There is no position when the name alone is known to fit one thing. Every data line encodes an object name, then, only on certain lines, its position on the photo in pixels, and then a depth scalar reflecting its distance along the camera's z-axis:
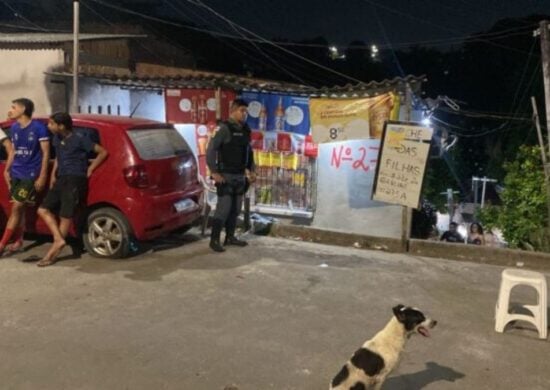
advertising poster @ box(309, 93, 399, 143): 7.95
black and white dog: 3.35
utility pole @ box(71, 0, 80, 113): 10.29
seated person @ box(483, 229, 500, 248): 13.43
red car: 6.55
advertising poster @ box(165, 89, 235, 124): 8.98
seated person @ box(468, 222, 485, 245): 12.76
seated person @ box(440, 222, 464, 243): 13.33
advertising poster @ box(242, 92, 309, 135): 8.79
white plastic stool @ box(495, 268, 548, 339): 4.84
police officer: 6.98
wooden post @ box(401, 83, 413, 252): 7.56
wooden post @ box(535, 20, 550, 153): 7.46
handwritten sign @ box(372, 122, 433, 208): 7.22
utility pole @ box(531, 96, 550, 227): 7.91
